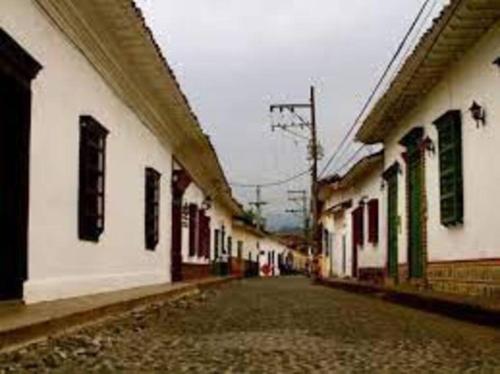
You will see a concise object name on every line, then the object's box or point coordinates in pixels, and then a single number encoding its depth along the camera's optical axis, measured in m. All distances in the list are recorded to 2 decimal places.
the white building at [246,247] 54.66
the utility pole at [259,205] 93.56
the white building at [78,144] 8.89
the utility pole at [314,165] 41.53
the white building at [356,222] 25.28
